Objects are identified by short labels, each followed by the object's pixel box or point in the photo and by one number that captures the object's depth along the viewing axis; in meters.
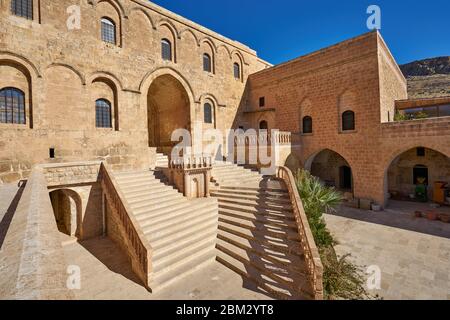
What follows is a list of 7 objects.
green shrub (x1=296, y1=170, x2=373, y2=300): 5.72
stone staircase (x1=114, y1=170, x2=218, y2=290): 6.53
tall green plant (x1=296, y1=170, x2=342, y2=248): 7.88
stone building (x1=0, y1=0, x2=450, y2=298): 9.00
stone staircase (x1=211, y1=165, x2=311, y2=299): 5.93
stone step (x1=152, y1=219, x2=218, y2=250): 7.00
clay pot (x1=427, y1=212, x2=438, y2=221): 11.04
